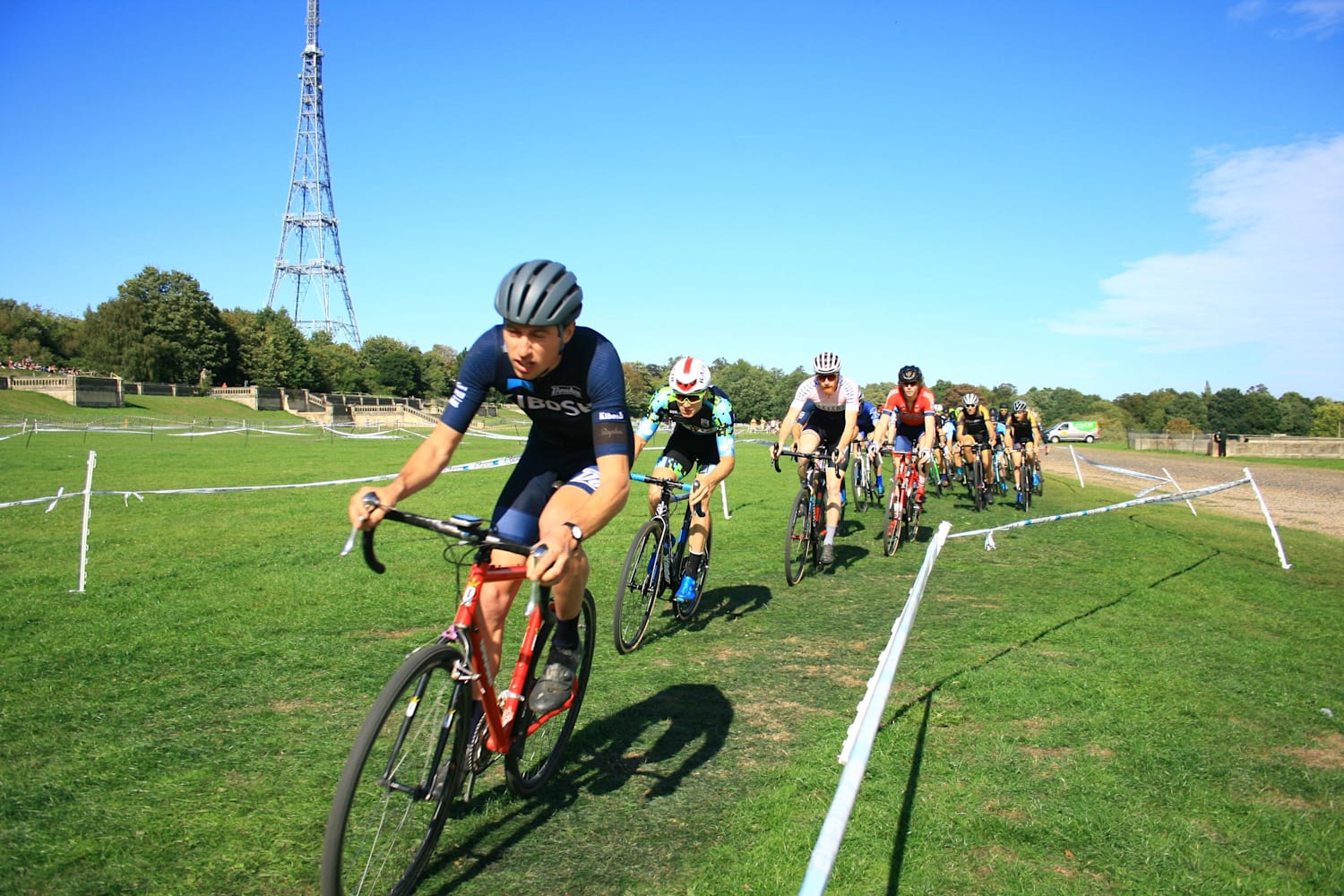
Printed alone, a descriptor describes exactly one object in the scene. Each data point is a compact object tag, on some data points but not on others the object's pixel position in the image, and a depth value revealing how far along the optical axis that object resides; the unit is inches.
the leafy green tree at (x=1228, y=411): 4205.2
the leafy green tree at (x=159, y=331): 3452.3
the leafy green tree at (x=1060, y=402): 5628.9
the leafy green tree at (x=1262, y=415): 4163.4
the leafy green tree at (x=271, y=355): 3993.6
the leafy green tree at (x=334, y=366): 4495.6
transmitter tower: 5457.7
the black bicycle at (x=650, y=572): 269.4
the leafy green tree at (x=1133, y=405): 5241.1
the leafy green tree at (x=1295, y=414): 4128.9
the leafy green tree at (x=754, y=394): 5649.6
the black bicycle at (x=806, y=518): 378.9
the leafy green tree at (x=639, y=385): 5984.7
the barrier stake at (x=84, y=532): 326.8
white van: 2436.5
